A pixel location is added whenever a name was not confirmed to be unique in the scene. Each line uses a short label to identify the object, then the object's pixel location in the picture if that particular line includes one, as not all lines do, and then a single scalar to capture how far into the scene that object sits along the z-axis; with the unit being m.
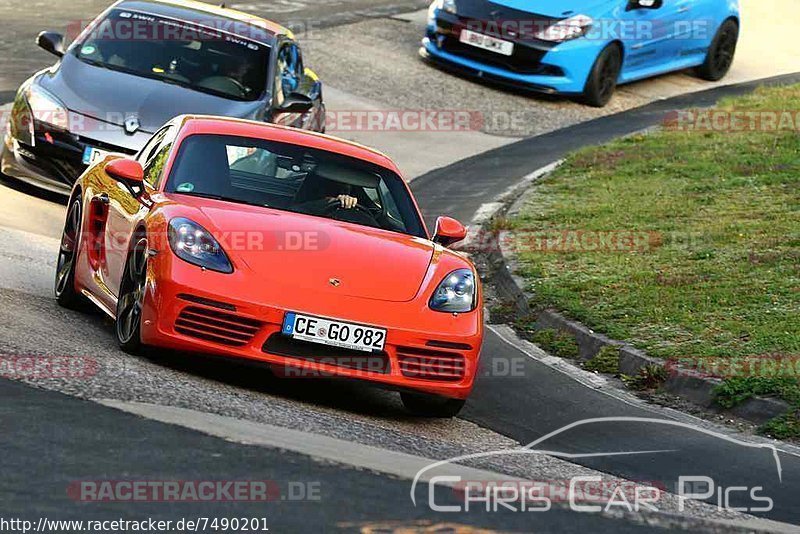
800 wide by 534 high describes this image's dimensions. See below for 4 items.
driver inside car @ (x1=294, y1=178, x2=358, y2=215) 17.81
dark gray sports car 25.37
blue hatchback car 40.09
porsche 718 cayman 15.49
